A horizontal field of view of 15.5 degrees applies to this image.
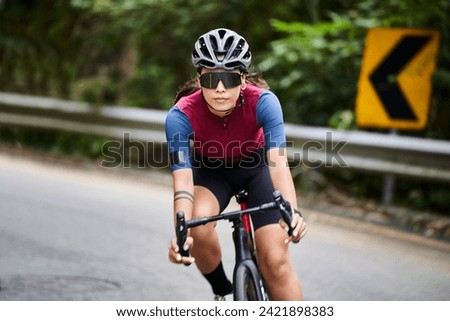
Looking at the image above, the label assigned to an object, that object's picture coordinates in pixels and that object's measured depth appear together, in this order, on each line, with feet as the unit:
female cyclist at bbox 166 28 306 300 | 25.91
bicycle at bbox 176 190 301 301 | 24.59
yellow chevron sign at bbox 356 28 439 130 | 57.41
